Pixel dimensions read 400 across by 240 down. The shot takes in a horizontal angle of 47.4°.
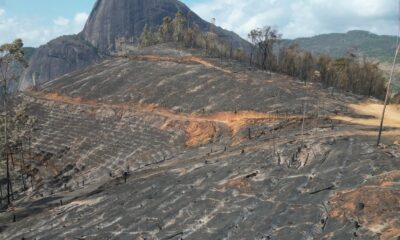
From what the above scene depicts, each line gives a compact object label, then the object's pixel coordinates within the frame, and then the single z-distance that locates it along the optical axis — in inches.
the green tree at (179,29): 5007.4
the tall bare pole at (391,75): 1265.7
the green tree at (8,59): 1763.0
